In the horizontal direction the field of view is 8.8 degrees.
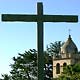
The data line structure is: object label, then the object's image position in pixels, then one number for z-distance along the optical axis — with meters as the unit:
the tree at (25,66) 73.69
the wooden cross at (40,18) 10.32
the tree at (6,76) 78.50
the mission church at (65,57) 65.62
